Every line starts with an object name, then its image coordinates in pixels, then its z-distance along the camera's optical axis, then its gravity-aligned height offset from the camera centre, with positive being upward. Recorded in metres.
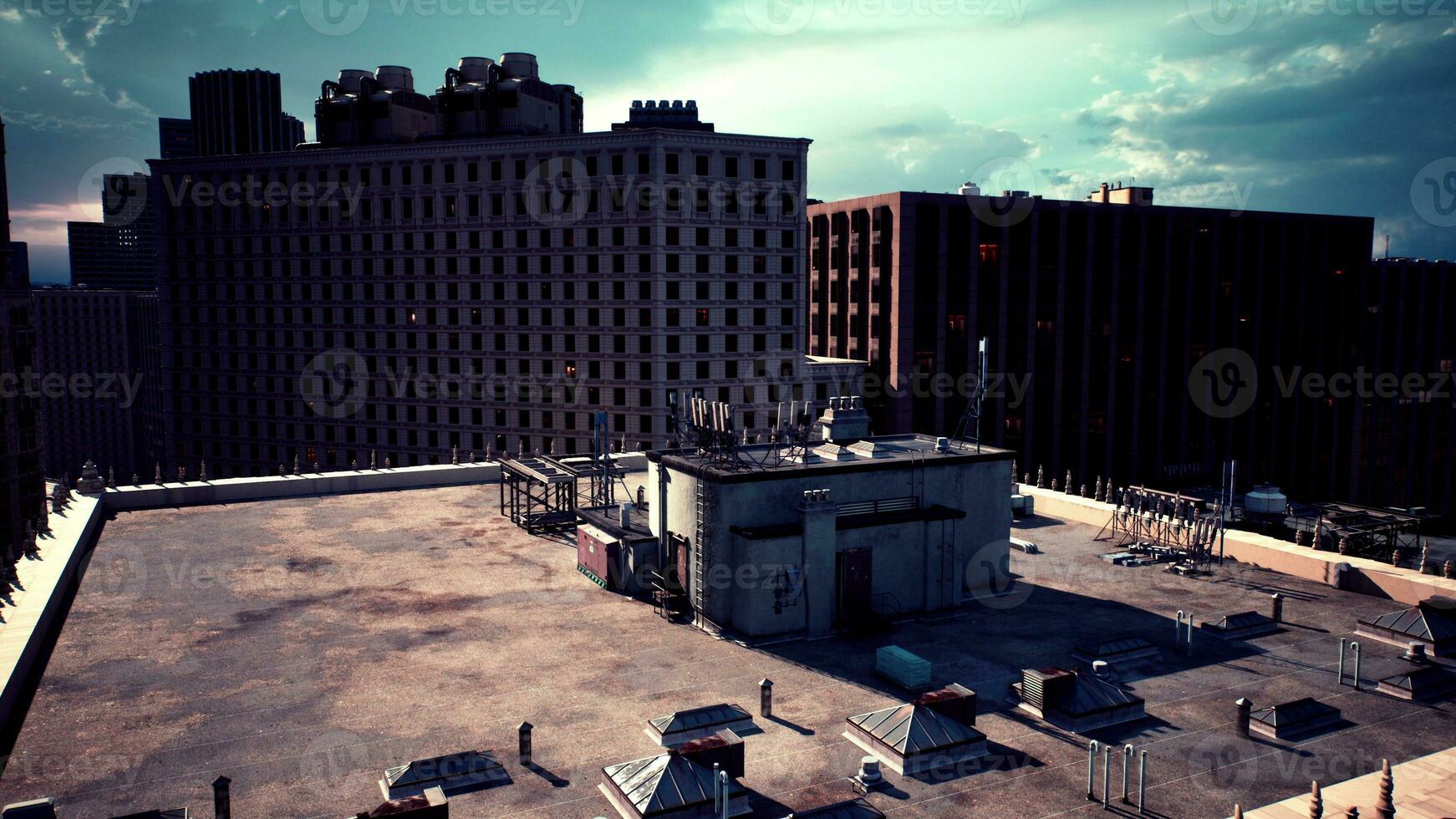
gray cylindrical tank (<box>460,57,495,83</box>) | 118.06 +34.53
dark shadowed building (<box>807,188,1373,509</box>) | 115.81 +2.51
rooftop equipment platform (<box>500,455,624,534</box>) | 48.00 -8.44
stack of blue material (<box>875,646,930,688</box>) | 28.62 -10.32
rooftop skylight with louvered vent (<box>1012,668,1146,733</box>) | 26.25 -10.41
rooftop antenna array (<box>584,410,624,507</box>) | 50.06 -7.55
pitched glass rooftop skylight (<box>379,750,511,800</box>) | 21.83 -10.64
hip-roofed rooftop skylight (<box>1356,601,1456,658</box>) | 31.48 -10.01
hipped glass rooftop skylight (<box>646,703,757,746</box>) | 24.56 -10.46
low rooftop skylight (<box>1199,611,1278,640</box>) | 33.44 -10.48
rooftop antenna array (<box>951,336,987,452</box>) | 37.15 -2.71
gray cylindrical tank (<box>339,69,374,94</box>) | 120.38 +33.80
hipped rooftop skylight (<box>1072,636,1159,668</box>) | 30.78 -10.55
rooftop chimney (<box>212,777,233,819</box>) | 20.34 -10.19
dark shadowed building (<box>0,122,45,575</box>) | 153.88 -14.68
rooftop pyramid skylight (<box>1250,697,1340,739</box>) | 25.41 -10.63
